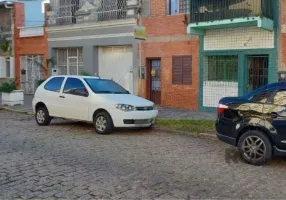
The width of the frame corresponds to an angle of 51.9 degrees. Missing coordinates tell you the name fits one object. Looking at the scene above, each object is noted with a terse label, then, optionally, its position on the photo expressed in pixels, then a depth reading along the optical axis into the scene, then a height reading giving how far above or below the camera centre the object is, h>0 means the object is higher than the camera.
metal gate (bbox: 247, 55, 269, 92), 10.99 +0.37
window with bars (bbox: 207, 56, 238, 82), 11.50 +0.51
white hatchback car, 8.08 -0.64
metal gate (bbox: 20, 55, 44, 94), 17.68 +0.63
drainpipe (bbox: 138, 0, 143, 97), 13.47 +3.01
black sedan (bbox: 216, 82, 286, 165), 5.42 -0.81
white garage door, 14.22 +0.88
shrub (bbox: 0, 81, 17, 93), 14.19 -0.23
